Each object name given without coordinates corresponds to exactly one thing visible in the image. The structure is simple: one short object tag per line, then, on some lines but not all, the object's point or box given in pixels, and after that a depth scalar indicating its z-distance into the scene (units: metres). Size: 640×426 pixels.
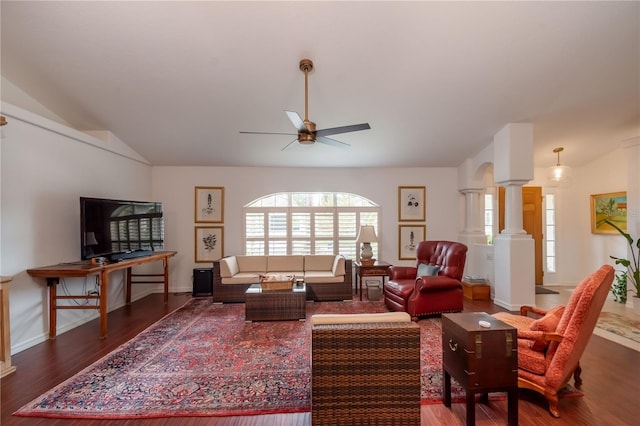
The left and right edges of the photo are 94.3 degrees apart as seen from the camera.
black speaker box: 5.35
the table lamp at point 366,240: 5.23
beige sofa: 4.91
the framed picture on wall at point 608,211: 5.32
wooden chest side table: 1.90
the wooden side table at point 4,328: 2.63
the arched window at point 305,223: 5.98
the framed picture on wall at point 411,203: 6.09
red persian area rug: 2.19
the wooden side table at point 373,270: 5.01
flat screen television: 3.66
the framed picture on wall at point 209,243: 5.87
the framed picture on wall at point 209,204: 5.89
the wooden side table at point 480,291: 5.09
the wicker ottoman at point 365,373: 1.80
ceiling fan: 2.96
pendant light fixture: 4.92
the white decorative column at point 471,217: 5.69
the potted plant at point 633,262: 4.44
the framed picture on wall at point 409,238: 6.07
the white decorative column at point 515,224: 4.44
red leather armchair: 3.99
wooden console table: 3.24
